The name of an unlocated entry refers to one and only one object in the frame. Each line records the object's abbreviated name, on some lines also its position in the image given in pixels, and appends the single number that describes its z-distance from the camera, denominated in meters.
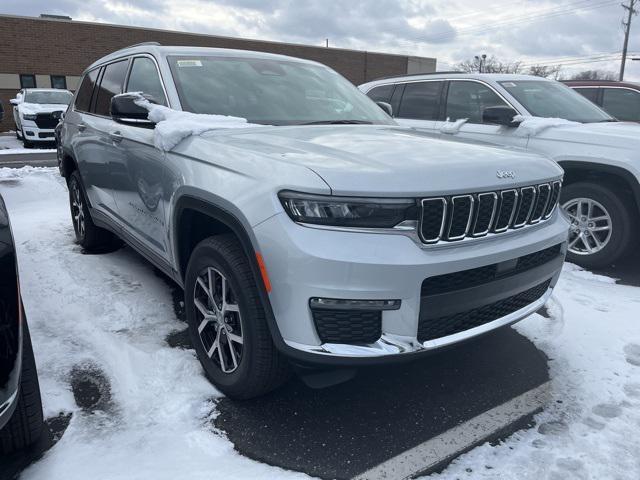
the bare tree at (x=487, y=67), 57.97
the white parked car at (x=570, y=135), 4.73
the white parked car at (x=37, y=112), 15.24
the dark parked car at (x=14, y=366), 1.85
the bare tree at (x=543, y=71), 56.34
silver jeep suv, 2.13
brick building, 21.42
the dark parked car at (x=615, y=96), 7.91
